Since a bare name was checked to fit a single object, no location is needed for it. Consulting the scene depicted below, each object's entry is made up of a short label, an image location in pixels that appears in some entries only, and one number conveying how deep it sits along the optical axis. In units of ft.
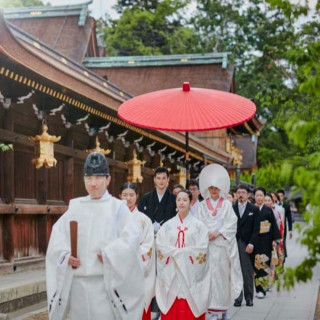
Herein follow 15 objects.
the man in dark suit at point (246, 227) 29.16
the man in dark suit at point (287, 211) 42.84
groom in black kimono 24.19
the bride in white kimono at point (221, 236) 23.59
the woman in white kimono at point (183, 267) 20.97
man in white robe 14.26
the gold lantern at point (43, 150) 31.68
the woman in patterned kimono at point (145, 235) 20.43
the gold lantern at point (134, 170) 48.43
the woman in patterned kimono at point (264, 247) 29.88
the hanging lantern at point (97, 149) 39.62
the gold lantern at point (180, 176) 65.66
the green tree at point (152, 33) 121.46
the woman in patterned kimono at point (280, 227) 32.27
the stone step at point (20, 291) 23.81
